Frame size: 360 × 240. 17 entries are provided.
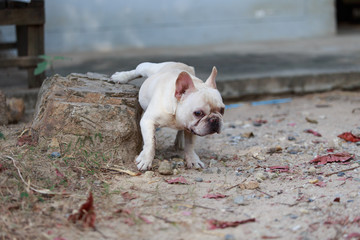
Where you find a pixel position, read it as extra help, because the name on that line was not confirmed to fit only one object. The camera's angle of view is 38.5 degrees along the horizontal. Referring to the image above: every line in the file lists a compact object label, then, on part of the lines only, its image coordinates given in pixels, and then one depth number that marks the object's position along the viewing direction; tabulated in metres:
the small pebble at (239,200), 3.51
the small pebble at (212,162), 4.48
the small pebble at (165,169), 4.04
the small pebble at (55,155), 4.04
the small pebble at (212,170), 4.25
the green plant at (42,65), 6.23
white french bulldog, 3.94
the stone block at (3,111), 5.20
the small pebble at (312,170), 4.15
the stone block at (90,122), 4.18
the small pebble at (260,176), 4.02
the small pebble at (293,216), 3.23
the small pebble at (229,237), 2.96
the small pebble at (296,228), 3.06
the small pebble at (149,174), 3.99
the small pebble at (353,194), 3.50
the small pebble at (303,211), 3.29
